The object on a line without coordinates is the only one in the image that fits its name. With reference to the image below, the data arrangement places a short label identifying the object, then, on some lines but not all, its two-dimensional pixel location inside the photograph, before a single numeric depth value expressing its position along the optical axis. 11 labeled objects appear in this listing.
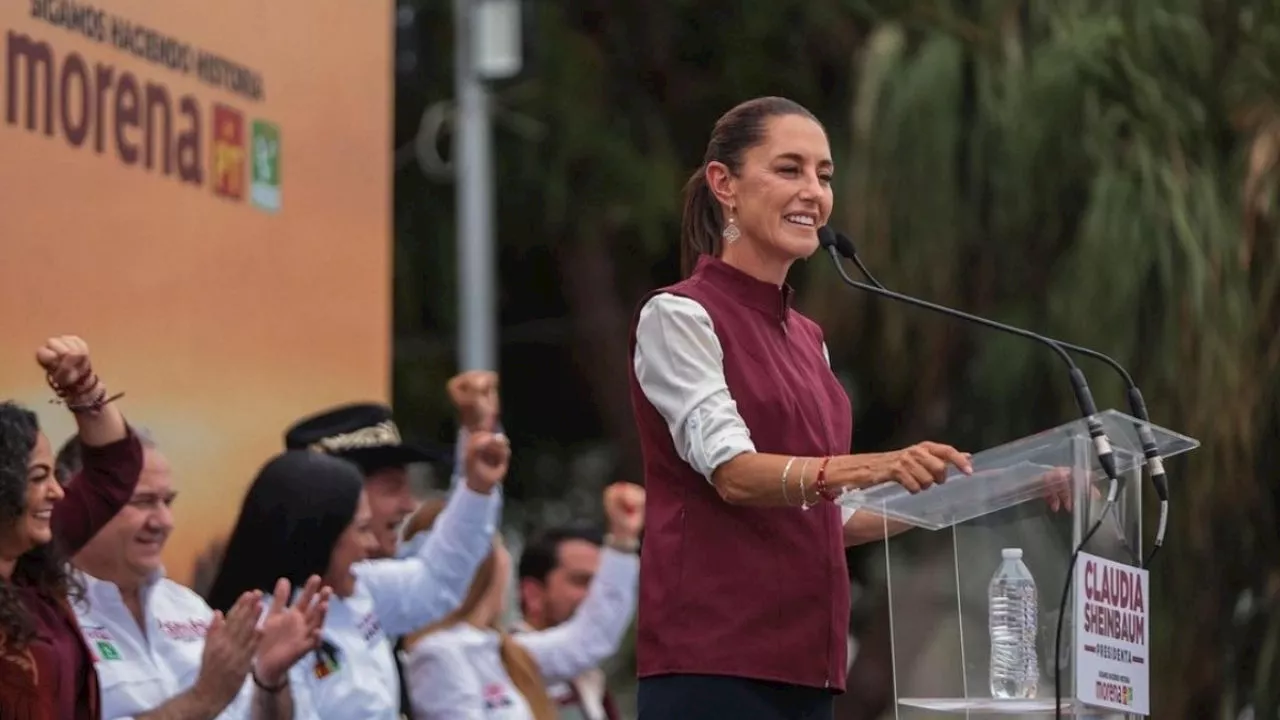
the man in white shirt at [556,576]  15.84
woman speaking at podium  7.57
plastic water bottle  7.72
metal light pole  20.56
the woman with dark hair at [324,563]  10.75
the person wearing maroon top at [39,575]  8.45
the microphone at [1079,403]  7.51
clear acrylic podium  7.71
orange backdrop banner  10.84
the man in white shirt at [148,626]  9.49
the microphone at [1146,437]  7.76
